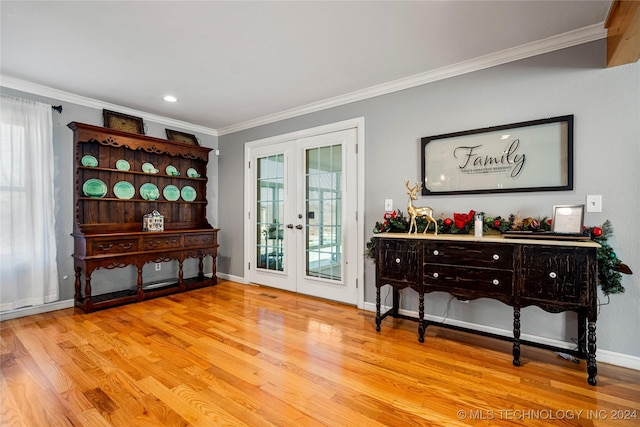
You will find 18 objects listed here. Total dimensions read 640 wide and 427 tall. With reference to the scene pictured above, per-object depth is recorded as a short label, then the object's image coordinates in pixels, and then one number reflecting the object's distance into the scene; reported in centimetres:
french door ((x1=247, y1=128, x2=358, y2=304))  351
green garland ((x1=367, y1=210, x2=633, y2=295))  204
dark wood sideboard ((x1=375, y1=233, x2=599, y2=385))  195
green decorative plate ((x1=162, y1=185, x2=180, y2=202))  427
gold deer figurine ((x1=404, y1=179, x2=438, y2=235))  263
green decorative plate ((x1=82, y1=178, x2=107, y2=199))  353
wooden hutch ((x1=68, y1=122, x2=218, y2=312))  339
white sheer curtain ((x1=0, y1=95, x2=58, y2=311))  298
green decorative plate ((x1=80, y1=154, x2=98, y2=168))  352
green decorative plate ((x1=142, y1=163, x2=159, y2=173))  405
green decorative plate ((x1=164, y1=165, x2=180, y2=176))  428
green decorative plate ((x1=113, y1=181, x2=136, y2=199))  379
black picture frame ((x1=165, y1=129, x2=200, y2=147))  439
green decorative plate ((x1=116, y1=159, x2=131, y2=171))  381
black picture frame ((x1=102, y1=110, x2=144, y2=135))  372
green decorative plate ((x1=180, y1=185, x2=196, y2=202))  448
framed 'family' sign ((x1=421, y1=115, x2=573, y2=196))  234
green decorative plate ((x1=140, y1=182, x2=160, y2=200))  404
